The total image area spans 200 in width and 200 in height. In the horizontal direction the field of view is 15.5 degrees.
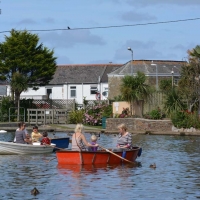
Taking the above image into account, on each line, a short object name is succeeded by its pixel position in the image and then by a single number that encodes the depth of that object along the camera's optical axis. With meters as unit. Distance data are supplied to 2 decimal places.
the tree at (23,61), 66.56
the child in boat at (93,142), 29.33
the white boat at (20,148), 32.94
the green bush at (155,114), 51.72
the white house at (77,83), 85.88
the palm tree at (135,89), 54.53
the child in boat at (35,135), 34.12
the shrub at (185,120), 48.78
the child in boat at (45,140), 33.94
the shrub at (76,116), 59.81
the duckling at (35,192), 21.52
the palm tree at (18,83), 64.50
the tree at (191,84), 51.25
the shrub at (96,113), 58.28
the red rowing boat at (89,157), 28.52
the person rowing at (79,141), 28.92
